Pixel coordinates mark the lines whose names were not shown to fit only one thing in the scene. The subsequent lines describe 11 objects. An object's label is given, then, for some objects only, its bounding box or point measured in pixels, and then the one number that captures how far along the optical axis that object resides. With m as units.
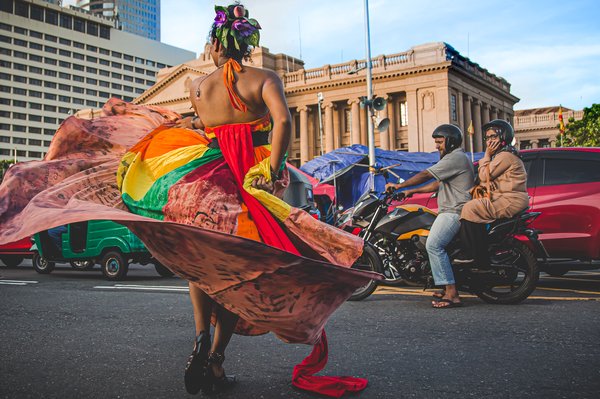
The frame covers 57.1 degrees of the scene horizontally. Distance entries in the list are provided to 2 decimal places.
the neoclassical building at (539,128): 66.88
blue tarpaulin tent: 24.94
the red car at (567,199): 6.64
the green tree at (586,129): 42.75
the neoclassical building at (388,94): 51.09
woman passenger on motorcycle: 5.51
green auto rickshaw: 9.84
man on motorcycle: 5.54
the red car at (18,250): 12.78
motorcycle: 5.56
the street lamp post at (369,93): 23.75
